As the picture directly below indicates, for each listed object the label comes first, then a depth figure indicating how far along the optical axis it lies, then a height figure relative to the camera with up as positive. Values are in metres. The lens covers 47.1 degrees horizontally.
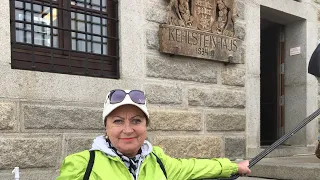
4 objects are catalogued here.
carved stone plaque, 4.94 +0.74
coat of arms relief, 5.03 +0.98
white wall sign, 6.97 +0.62
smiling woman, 1.80 -0.36
